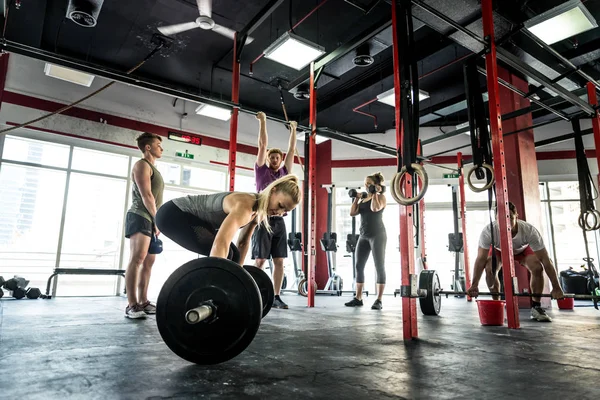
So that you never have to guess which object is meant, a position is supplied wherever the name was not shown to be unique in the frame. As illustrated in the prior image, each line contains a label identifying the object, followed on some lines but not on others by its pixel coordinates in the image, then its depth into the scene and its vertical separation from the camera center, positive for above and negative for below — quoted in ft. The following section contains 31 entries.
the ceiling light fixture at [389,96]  18.98 +8.37
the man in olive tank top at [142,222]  8.21 +0.85
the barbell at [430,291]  10.07 -0.65
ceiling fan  12.40 +8.11
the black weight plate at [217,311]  4.14 -0.49
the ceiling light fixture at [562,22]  12.86 +8.52
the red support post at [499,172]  7.97 +2.08
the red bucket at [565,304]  14.43 -1.36
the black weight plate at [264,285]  6.69 -0.36
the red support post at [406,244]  6.33 +0.36
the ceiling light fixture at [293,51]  14.58 +8.30
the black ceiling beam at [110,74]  8.86 +4.75
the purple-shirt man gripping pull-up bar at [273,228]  11.21 +1.06
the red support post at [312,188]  12.90 +2.62
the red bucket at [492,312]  8.37 -0.98
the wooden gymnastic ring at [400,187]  5.95 +1.25
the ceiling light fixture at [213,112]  21.45 +8.52
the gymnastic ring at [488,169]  8.76 +2.07
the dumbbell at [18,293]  15.87 -1.30
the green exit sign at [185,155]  24.45 +6.78
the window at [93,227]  21.35 +1.92
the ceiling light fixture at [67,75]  18.30 +8.93
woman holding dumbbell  12.59 +1.08
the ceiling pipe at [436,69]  18.26 +9.54
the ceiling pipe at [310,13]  15.11 +10.01
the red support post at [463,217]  18.20 +2.25
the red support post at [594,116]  13.00 +5.06
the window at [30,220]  19.80 +2.14
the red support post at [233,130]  11.30 +4.04
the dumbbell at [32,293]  16.28 -1.33
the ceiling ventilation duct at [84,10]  12.65 +8.27
